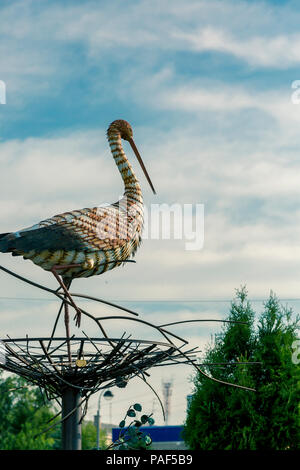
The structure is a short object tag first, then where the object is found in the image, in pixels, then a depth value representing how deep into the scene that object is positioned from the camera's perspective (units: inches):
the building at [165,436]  935.0
